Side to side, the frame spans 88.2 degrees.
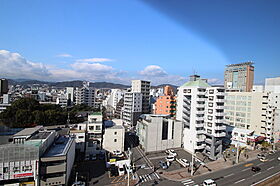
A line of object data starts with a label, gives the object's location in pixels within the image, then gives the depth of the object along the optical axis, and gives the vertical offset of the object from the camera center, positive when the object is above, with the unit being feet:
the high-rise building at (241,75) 318.86 +42.87
